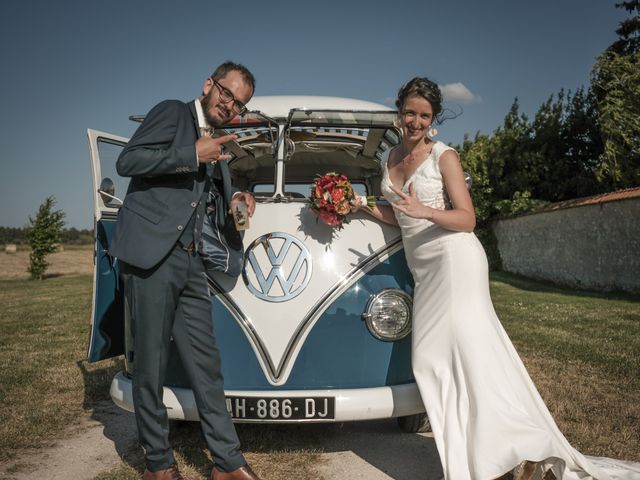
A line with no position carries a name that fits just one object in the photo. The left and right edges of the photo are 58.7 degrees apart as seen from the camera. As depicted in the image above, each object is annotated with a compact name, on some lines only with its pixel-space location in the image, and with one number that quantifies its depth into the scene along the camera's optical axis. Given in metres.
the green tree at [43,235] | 29.91
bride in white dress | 2.76
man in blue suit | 2.66
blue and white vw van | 2.97
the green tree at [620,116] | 15.22
